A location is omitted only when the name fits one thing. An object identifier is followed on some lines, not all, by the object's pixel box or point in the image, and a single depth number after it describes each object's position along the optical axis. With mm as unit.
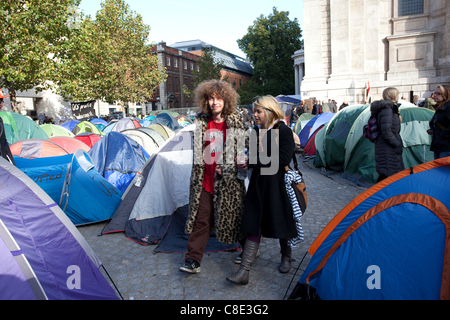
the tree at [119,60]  28094
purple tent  2424
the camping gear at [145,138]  8984
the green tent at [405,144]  7117
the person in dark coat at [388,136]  4793
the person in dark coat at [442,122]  4613
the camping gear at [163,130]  11659
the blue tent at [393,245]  2188
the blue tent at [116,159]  6828
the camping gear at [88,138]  9695
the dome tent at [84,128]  14398
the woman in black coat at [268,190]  3184
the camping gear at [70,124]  16944
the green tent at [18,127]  9266
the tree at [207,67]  45031
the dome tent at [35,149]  6047
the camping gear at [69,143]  7523
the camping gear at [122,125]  14594
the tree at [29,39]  15055
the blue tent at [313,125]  11869
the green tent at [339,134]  8898
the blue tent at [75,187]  5398
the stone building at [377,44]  19250
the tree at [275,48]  48344
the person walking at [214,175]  3369
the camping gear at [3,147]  3940
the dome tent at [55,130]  11992
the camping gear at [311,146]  11537
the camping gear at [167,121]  17781
